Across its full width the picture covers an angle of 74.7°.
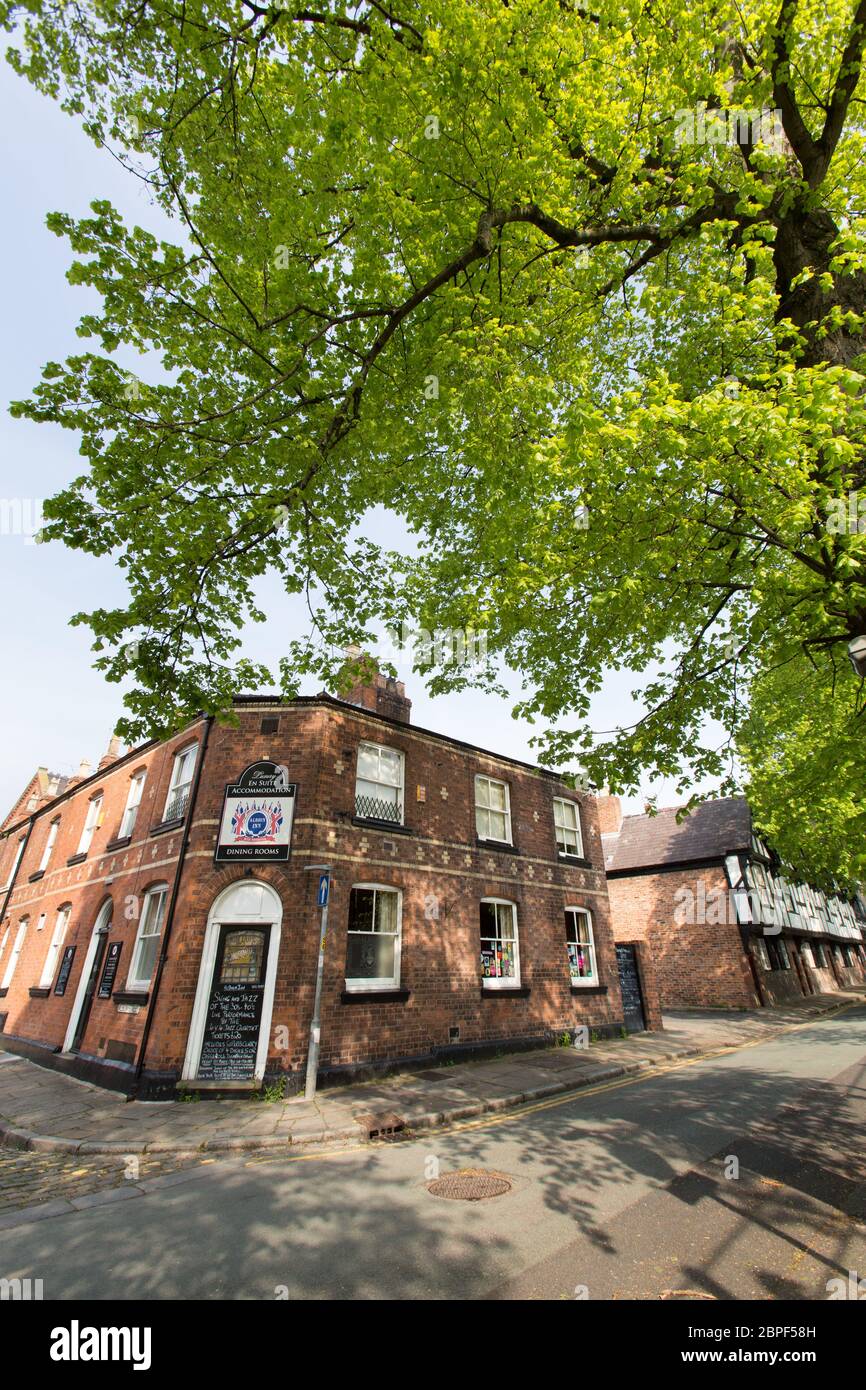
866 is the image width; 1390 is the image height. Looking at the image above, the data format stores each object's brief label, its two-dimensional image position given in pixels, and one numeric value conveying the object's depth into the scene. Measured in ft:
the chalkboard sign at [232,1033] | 31.99
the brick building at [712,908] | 75.15
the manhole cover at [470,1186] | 17.65
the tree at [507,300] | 19.03
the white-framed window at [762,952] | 79.25
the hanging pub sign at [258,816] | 36.06
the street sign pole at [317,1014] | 31.22
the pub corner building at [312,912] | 33.73
